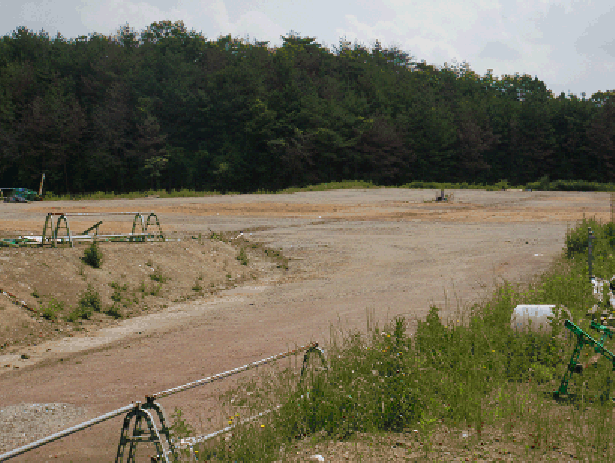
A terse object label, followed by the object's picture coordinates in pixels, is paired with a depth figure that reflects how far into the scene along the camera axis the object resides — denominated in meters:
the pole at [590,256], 12.23
